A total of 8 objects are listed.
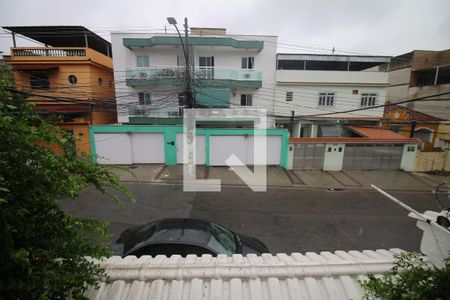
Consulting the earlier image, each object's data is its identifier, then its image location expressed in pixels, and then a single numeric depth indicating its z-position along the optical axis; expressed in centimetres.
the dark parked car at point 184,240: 414
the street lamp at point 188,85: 880
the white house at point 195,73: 1391
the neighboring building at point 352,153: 1241
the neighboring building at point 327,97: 1552
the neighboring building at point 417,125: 1623
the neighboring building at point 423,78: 1861
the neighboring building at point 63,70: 1386
